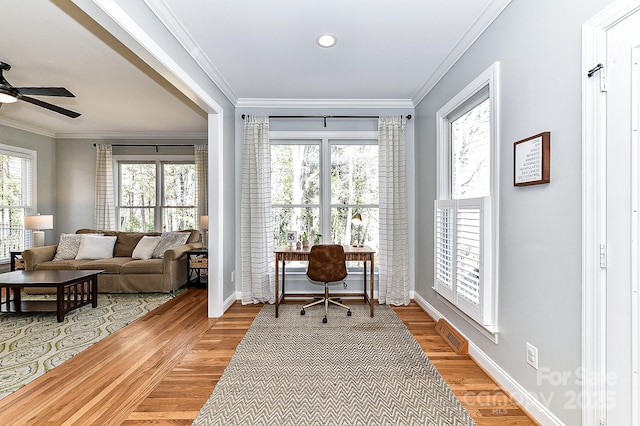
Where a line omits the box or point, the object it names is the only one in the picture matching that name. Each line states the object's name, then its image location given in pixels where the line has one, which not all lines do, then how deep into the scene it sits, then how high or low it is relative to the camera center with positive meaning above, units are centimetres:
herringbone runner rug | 195 -120
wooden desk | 376 -50
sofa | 470 -71
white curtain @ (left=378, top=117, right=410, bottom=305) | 418 +2
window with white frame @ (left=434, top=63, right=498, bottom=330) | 237 +8
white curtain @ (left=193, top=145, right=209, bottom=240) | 602 +57
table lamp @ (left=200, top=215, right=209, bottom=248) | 552 -26
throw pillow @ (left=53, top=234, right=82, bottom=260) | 505 -55
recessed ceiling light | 269 +142
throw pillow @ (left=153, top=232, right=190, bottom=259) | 512 -47
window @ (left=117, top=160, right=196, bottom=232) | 627 +27
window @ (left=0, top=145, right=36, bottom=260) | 551 +27
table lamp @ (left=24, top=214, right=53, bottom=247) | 534 -22
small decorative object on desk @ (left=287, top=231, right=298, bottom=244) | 403 -30
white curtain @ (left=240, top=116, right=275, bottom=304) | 420 +3
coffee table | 348 -82
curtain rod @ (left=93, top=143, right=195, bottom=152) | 616 +124
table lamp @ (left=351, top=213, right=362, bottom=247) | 412 -14
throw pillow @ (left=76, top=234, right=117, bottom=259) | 511 -57
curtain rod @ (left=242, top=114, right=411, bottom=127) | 426 +123
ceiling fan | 296 +112
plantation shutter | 241 -36
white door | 131 -4
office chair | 361 -58
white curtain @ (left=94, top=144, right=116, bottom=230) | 609 +43
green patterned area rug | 251 -119
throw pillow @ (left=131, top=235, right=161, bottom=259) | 508 -56
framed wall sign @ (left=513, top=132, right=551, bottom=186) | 179 +29
